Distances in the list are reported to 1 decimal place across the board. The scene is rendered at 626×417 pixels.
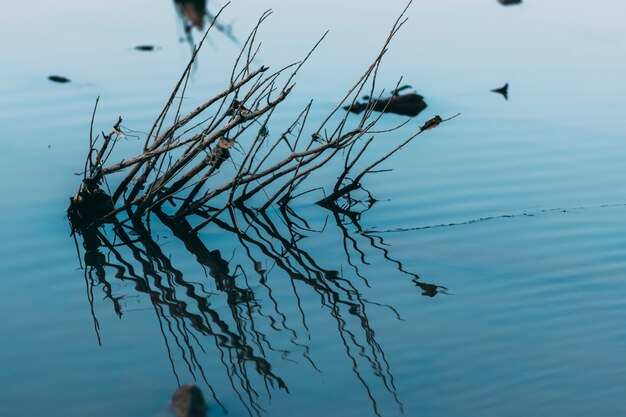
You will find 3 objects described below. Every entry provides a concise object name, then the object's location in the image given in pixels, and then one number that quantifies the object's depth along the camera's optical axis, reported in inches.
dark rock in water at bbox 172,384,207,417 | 225.8
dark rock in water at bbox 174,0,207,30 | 644.7
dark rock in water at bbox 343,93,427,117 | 458.0
